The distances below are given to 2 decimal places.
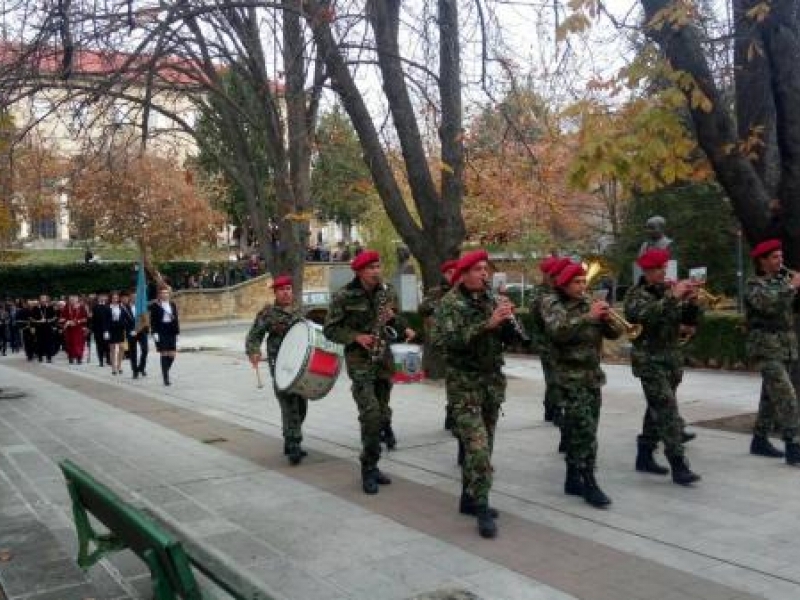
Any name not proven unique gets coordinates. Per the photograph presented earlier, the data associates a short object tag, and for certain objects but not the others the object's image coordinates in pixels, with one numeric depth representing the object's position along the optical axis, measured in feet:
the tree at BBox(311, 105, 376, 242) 59.56
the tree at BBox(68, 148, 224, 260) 121.70
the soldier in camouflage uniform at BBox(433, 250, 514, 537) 20.12
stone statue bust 36.17
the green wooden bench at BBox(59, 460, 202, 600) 11.70
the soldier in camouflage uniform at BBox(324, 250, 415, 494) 24.20
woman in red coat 72.13
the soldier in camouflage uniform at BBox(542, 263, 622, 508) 21.75
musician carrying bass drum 28.37
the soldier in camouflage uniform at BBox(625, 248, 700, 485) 23.32
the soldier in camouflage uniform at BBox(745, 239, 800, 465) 25.29
